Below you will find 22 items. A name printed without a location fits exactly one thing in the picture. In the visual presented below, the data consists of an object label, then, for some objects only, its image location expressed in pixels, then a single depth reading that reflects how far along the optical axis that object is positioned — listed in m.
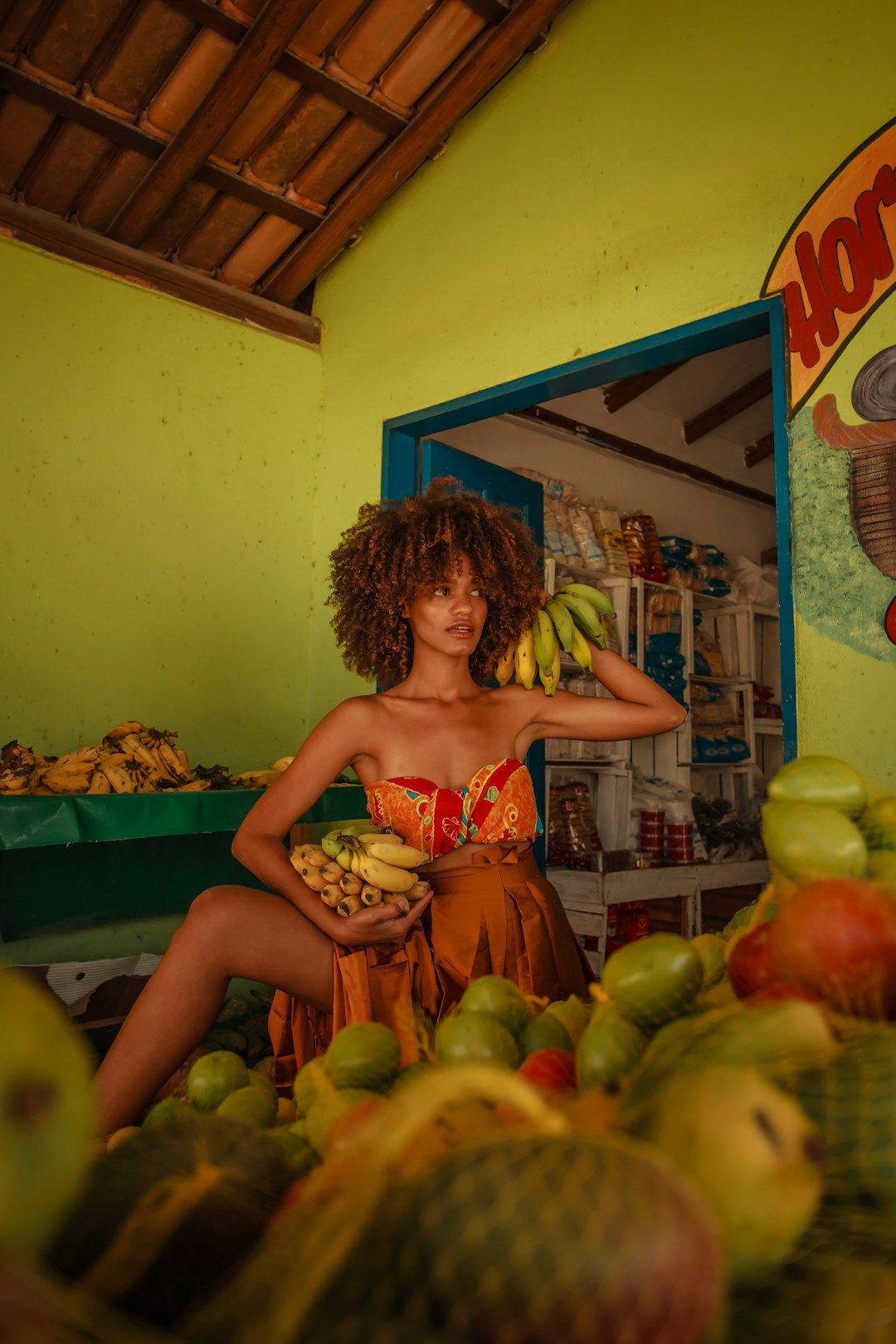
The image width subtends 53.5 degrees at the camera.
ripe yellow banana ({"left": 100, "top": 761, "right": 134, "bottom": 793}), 2.89
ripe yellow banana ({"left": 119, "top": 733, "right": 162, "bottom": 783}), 3.09
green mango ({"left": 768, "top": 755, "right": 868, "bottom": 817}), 0.86
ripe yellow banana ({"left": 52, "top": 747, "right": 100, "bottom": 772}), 2.94
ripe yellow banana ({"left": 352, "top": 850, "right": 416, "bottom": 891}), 1.92
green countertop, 2.47
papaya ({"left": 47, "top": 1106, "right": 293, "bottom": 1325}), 0.46
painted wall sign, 2.49
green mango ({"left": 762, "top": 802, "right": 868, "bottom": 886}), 0.76
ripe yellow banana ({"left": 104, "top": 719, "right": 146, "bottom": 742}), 3.26
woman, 1.77
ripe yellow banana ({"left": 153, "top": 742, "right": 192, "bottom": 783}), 3.17
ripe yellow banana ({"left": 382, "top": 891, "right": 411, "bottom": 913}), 1.91
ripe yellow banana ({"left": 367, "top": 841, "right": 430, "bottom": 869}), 1.96
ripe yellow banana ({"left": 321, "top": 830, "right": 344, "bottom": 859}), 2.04
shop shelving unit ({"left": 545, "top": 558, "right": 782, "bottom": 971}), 4.59
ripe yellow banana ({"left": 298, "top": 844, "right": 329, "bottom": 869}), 1.99
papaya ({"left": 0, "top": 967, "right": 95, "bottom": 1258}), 0.37
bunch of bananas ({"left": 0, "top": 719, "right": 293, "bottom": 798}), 2.81
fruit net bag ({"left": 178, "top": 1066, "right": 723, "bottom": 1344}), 0.38
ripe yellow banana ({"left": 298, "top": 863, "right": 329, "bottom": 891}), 1.96
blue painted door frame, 2.66
